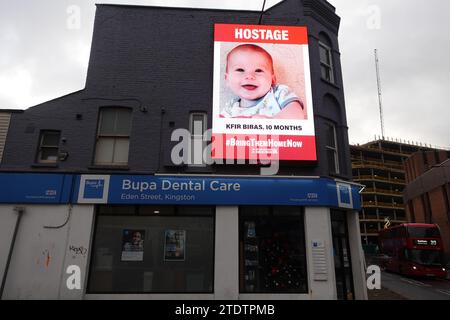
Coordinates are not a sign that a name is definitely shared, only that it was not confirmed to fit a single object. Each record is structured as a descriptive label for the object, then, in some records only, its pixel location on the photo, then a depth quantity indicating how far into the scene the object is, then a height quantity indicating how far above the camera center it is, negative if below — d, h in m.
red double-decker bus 23.84 +0.56
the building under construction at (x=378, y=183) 70.31 +16.45
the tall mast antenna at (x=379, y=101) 69.78 +36.09
